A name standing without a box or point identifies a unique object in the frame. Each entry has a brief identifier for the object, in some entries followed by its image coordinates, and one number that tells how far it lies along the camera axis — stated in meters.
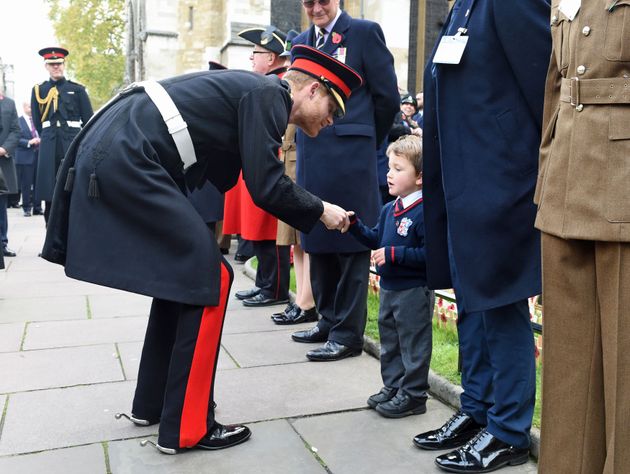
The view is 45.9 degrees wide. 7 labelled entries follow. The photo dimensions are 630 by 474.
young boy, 3.49
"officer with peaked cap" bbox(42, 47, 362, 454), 2.91
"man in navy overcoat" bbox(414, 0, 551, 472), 2.64
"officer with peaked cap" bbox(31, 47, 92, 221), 9.52
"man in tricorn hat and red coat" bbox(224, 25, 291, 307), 6.09
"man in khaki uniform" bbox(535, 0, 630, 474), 1.96
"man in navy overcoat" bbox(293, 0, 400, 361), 4.42
